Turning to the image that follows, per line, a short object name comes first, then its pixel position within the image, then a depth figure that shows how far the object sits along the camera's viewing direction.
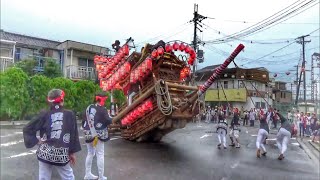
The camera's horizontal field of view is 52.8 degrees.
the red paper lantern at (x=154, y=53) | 7.87
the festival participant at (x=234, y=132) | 10.07
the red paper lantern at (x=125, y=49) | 5.87
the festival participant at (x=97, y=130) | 5.49
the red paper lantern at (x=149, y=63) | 8.14
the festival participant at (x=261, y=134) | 9.51
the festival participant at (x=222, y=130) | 11.02
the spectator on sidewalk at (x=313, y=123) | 9.04
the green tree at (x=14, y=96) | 6.30
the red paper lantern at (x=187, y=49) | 6.49
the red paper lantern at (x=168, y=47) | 7.22
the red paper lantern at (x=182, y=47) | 6.57
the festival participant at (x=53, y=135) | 3.85
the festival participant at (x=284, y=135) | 9.42
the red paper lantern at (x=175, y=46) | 6.78
